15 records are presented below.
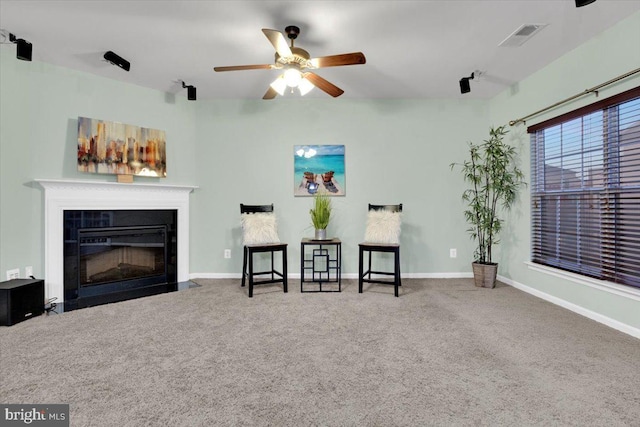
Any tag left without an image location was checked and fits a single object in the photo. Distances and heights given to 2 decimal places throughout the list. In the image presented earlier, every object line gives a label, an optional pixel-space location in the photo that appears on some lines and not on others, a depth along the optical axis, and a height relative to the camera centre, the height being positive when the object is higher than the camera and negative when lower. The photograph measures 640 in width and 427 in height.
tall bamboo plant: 3.56 +0.35
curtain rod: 2.24 +1.05
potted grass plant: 3.56 -0.04
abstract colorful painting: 3.19 +0.74
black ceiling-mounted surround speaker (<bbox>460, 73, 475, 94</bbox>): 3.31 +1.45
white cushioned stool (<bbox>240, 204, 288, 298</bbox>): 3.35 -0.24
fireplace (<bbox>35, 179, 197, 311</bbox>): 3.01 -0.19
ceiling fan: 2.18 +1.19
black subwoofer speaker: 2.42 -0.72
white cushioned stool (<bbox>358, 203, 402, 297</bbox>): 3.32 -0.21
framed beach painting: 4.02 +0.61
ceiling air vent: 2.43 +1.53
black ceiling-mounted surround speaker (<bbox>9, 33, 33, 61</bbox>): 2.46 +1.37
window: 2.31 +0.22
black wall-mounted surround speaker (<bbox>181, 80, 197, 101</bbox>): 3.46 +1.42
